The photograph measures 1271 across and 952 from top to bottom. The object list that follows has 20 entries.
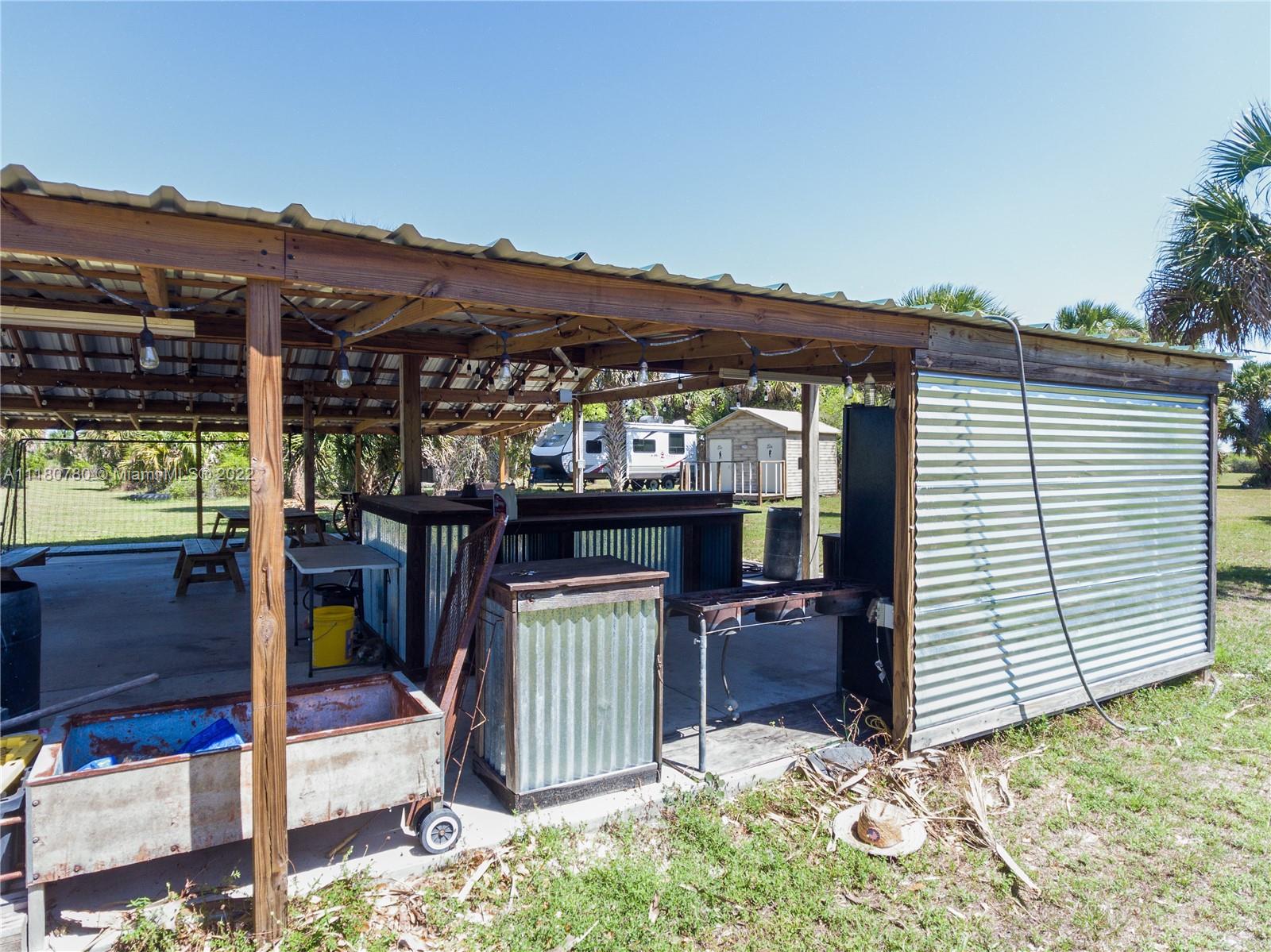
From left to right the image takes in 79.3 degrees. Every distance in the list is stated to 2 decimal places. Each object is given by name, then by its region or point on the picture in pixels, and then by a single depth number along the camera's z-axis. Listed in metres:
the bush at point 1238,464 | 33.75
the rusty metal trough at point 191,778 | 2.62
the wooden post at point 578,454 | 11.25
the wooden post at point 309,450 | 10.43
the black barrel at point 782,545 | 9.58
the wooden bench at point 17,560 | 4.63
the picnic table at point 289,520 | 9.77
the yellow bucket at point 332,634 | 5.80
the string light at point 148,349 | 3.02
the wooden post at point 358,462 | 15.06
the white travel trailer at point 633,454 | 24.98
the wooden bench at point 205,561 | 8.95
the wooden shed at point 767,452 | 23.75
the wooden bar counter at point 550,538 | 5.57
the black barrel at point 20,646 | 4.13
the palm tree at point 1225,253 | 8.59
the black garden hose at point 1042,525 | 4.51
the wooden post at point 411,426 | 7.07
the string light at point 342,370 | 4.21
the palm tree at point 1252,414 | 27.48
